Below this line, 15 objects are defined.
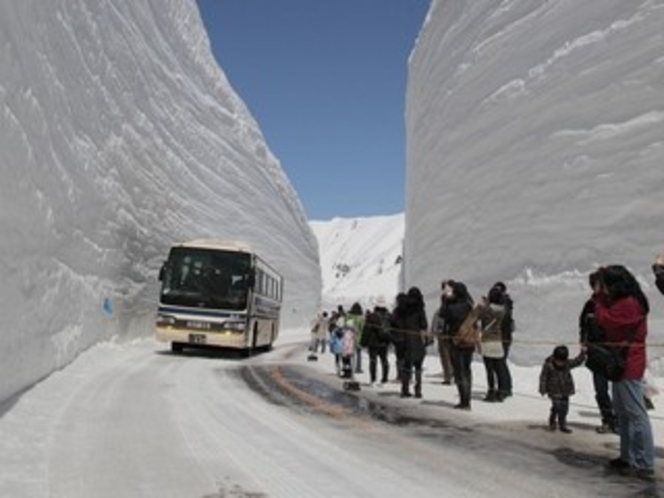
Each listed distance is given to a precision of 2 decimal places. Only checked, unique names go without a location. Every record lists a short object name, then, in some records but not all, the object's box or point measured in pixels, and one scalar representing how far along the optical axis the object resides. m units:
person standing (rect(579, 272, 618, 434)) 7.93
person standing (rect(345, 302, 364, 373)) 15.91
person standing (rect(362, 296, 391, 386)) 13.27
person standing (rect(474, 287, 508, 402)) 10.66
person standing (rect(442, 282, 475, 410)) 9.71
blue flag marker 17.45
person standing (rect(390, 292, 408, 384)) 11.52
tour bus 18.02
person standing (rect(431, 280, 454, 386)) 12.28
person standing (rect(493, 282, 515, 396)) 11.13
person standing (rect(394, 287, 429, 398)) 11.19
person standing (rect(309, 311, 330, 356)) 23.04
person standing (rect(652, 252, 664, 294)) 5.91
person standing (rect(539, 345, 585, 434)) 7.99
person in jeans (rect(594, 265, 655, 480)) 5.74
